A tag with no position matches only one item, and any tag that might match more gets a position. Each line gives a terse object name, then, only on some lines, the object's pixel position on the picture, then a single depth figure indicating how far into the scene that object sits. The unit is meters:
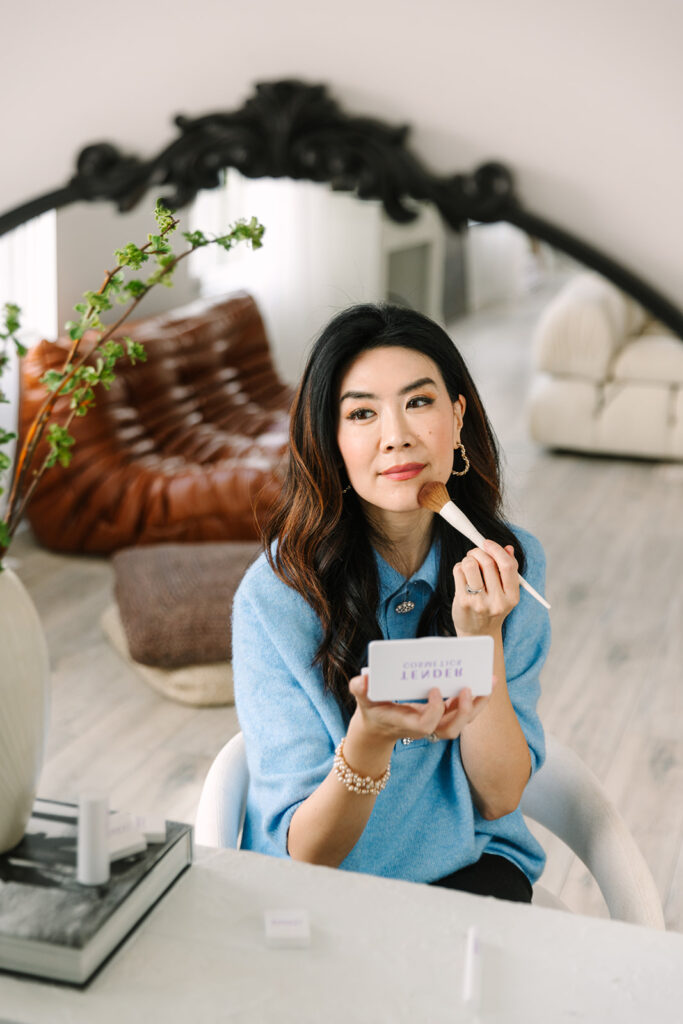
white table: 0.76
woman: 1.15
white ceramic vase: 0.82
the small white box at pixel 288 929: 0.82
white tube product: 0.81
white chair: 1.16
